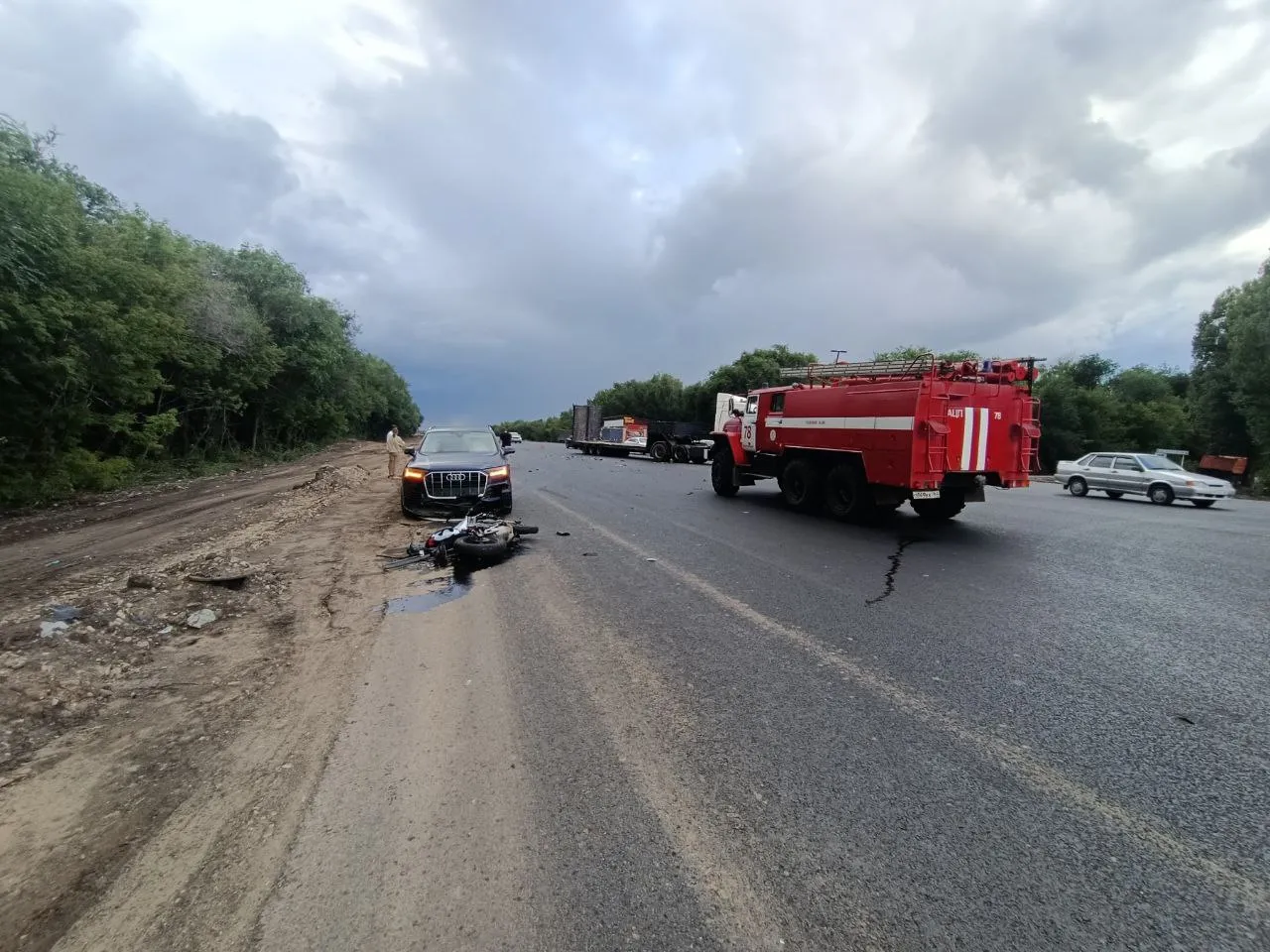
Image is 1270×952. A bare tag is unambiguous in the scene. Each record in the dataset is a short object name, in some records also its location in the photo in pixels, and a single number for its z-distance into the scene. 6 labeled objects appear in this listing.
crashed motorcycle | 7.96
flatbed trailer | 36.47
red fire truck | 9.66
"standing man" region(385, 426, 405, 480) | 20.06
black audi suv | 10.44
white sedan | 16.92
